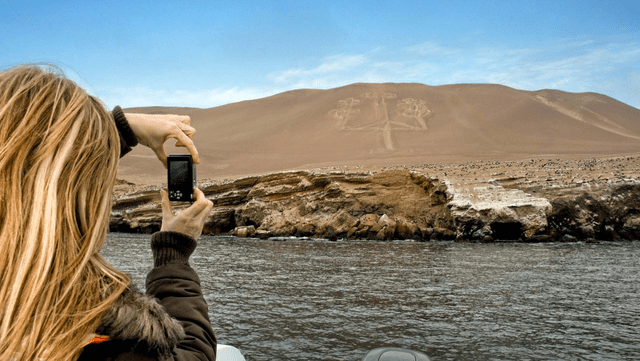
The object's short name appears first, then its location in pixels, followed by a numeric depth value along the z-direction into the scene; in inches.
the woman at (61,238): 43.5
